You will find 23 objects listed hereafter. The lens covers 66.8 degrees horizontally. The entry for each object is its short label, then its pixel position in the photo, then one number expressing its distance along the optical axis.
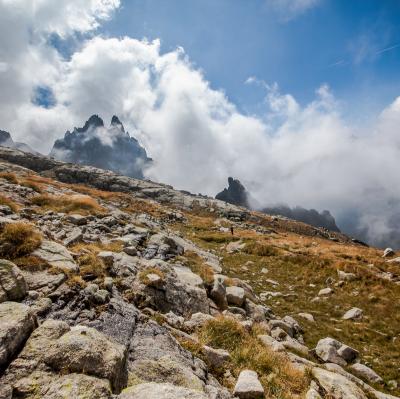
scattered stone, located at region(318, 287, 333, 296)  22.52
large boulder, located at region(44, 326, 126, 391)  5.25
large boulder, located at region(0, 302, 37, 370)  5.18
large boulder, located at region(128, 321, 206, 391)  6.33
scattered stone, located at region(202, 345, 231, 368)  7.92
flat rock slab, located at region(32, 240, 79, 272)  10.30
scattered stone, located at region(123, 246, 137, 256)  16.08
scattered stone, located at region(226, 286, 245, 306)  15.09
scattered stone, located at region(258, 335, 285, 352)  10.02
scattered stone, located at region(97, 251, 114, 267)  12.47
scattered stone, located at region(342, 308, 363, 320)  18.19
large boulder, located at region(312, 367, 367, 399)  7.35
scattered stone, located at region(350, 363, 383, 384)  11.62
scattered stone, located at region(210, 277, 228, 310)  14.10
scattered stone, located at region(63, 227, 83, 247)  14.39
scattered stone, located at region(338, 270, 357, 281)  24.67
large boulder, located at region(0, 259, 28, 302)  7.47
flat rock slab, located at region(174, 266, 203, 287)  14.09
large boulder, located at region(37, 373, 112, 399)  4.58
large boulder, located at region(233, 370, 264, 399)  6.40
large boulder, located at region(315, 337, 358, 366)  12.27
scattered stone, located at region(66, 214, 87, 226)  21.25
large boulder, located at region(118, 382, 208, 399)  4.83
